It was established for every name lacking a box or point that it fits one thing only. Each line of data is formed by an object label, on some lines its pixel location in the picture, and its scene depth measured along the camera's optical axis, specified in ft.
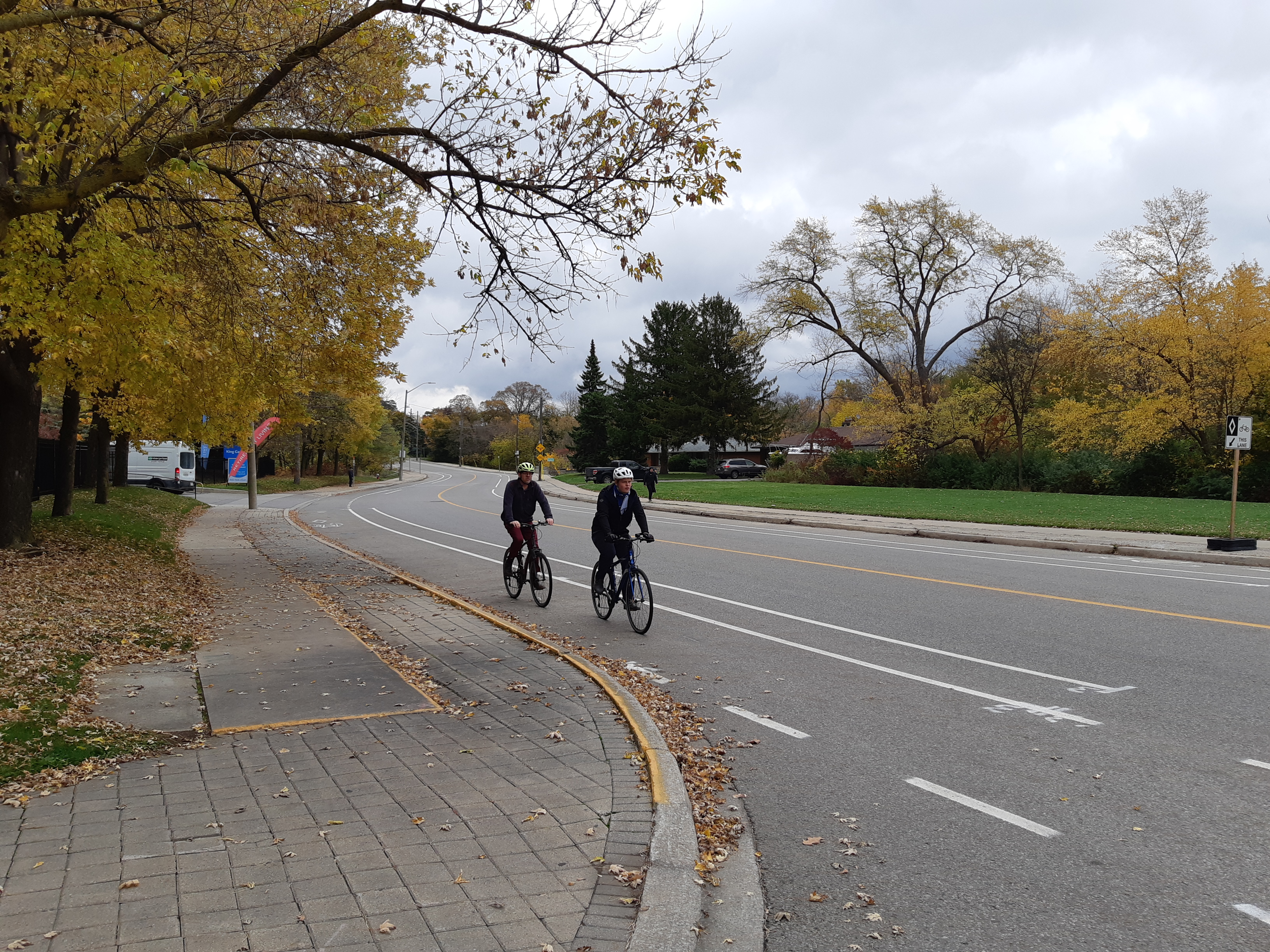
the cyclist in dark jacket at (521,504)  37.76
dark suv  240.32
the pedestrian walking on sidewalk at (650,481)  111.14
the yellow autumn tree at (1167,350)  113.29
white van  134.82
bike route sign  57.95
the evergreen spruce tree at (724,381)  237.04
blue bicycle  32.09
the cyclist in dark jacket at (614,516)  32.76
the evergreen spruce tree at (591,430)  283.38
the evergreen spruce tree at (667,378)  237.66
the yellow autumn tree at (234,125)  27.14
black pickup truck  186.50
